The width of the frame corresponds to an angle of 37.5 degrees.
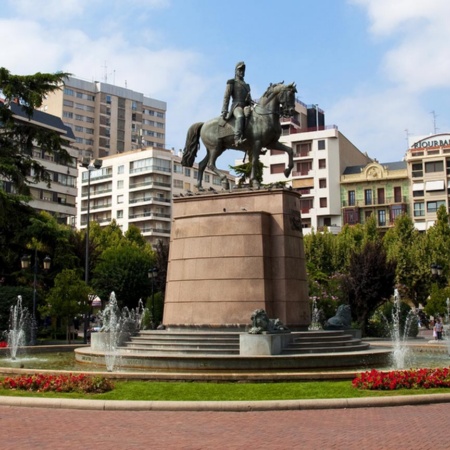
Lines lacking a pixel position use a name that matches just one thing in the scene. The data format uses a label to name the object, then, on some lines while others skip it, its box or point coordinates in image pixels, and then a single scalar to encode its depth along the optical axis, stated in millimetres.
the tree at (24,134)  29625
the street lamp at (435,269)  33934
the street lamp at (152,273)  33750
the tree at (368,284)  43250
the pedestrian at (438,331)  34406
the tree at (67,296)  30484
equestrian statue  20500
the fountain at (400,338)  17484
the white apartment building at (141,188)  96625
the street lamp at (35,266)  30377
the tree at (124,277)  55500
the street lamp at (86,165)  31541
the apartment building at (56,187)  78250
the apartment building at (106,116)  105375
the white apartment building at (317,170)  85438
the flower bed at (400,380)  12656
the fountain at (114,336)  18644
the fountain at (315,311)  36688
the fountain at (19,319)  30703
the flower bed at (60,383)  12641
